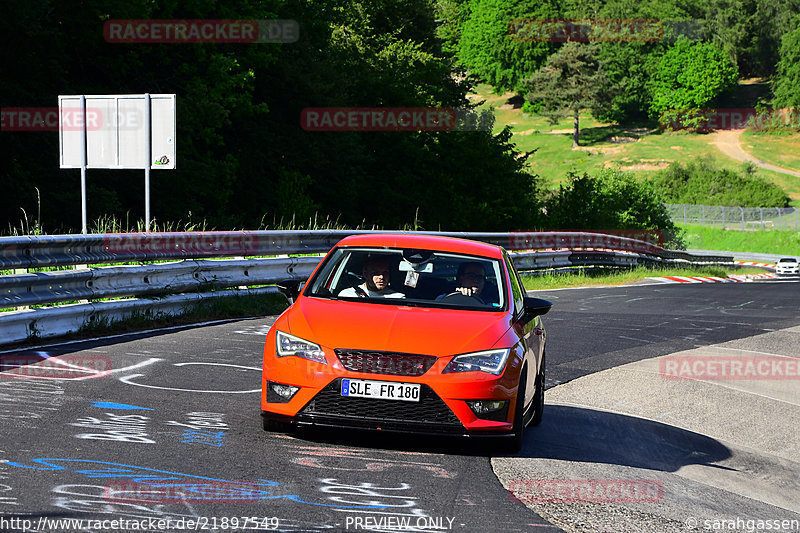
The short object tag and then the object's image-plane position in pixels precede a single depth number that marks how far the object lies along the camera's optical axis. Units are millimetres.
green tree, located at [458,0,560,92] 160250
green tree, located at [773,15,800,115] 139000
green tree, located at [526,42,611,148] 139000
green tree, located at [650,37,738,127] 146250
